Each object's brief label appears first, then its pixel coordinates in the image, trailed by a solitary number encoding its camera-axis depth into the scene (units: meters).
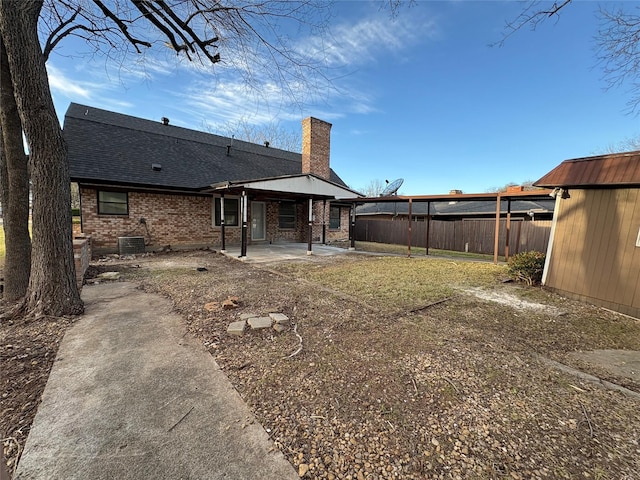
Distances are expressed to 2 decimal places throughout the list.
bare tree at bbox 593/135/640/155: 18.48
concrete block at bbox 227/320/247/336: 3.55
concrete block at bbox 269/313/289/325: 3.94
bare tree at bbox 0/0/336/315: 3.56
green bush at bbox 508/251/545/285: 6.74
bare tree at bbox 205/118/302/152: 27.66
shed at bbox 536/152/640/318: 4.88
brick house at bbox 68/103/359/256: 9.79
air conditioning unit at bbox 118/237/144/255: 9.85
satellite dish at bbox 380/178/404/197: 23.44
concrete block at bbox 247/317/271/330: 3.73
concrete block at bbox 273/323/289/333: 3.69
